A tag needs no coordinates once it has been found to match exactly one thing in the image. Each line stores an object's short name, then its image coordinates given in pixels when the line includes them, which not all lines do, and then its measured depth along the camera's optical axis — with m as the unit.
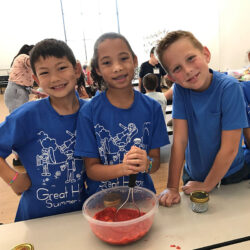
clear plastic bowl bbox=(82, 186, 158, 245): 0.77
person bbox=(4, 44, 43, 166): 3.09
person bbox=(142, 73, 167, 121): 3.15
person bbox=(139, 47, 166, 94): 4.66
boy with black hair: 1.04
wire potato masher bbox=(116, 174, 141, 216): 0.84
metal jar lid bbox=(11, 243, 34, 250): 0.79
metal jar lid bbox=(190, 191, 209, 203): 0.92
